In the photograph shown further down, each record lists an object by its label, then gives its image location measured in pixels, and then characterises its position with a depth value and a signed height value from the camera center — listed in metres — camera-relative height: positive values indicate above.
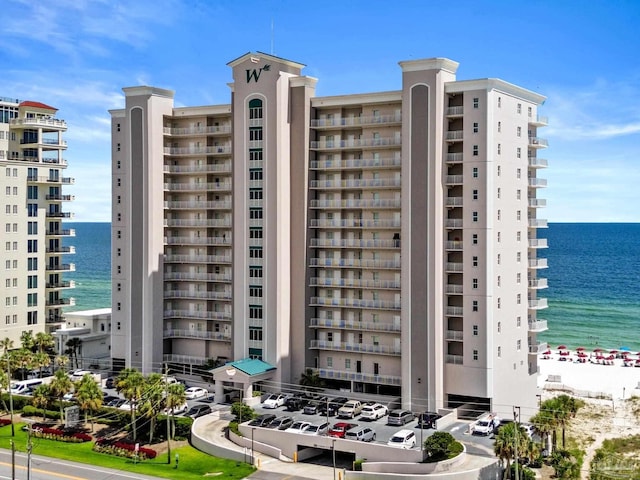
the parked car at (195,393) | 79.39 -14.78
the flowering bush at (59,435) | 68.44 -16.49
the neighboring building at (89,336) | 93.50 -10.81
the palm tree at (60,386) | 71.69 -12.67
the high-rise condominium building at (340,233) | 71.94 +1.35
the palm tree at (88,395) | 68.88 -12.96
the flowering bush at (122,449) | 64.50 -16.76
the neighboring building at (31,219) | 93.12 +3.27
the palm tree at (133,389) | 67.50 -12.18
